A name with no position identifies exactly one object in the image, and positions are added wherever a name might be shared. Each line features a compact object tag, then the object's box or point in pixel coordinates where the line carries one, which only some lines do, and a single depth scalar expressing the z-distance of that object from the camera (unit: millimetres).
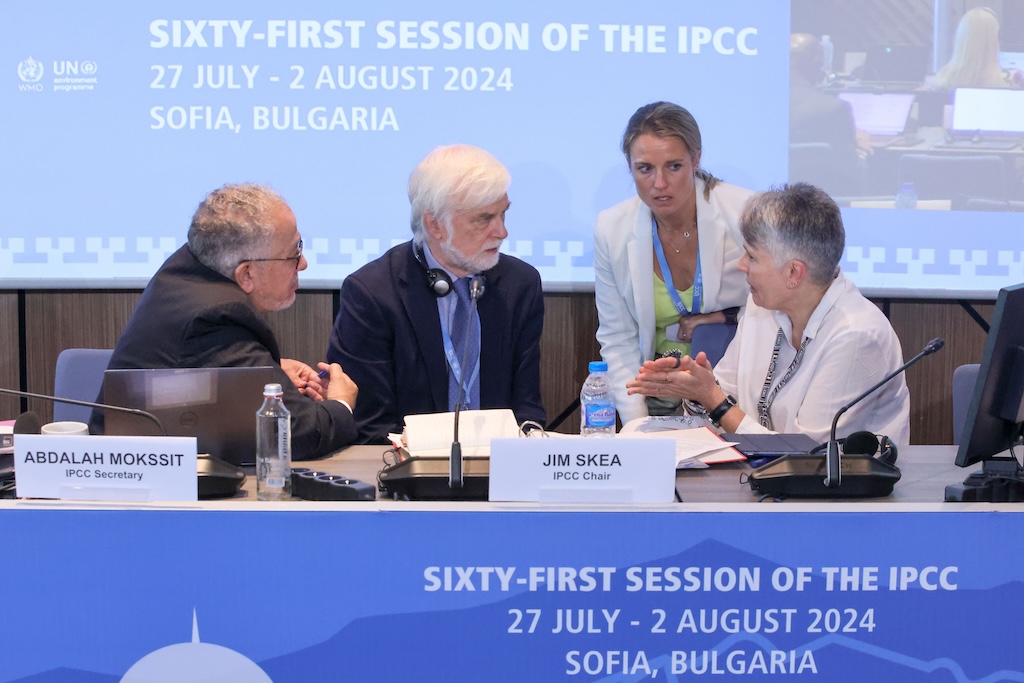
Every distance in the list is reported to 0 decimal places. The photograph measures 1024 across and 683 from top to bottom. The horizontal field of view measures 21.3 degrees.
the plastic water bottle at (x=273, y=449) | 4756
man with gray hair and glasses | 5077
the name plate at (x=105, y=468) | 4608
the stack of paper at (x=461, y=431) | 4934
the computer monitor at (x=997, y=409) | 4664
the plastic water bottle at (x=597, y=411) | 5187
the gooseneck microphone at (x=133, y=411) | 4734
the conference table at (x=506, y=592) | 4592
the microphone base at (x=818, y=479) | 4717
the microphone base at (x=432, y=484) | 4690
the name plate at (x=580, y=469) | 4621
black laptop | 4852
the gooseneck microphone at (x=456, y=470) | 4677
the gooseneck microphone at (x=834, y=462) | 4708
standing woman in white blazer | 6154
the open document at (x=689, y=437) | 4986
